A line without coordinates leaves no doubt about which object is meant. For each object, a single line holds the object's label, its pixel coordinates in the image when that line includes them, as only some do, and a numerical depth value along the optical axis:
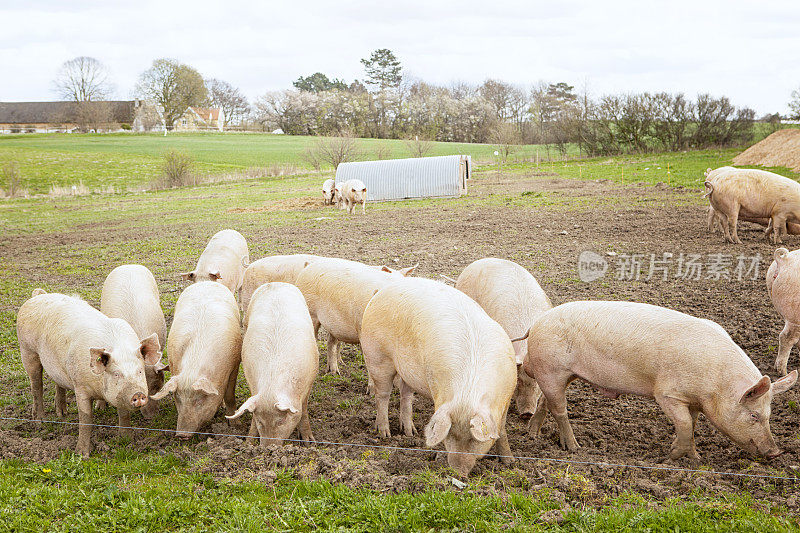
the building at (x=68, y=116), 73.81
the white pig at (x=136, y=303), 6.53
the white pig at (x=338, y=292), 6.40
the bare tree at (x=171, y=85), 69.94
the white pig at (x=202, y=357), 5.15
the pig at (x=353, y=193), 20.70
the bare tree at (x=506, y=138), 39.00
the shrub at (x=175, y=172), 32.91
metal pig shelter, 24.34
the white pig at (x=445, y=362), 4.18
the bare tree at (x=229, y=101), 90.06
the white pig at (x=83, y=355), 5.08
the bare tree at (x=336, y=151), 37.75
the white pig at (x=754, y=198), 11.77
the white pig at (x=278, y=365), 4.81
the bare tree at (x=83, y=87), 72.62
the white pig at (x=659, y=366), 4.31
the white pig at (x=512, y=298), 5.51
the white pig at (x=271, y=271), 7.75
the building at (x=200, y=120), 78.94
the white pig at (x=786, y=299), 6.27
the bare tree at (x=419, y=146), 42.09
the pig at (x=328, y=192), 22.93
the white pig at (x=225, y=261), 8.68
